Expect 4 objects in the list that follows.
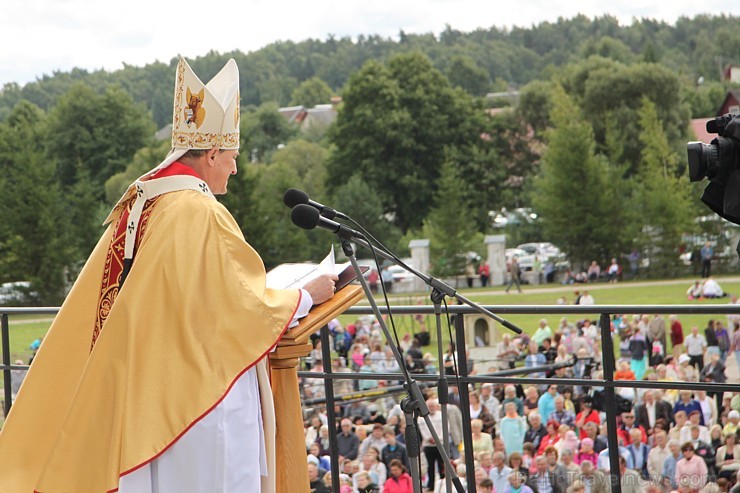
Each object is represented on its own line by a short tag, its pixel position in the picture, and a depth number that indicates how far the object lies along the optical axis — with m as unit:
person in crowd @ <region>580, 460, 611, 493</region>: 8.59
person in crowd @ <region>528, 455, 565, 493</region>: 9.48
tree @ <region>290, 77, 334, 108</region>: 140.00
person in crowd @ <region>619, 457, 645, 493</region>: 8.59
